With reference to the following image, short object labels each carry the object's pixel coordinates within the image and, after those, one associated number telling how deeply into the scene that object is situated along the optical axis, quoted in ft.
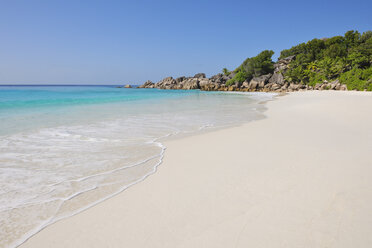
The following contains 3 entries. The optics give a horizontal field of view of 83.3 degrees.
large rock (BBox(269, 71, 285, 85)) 183.62
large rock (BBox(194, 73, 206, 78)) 308.40
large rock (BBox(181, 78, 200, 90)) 271.28
